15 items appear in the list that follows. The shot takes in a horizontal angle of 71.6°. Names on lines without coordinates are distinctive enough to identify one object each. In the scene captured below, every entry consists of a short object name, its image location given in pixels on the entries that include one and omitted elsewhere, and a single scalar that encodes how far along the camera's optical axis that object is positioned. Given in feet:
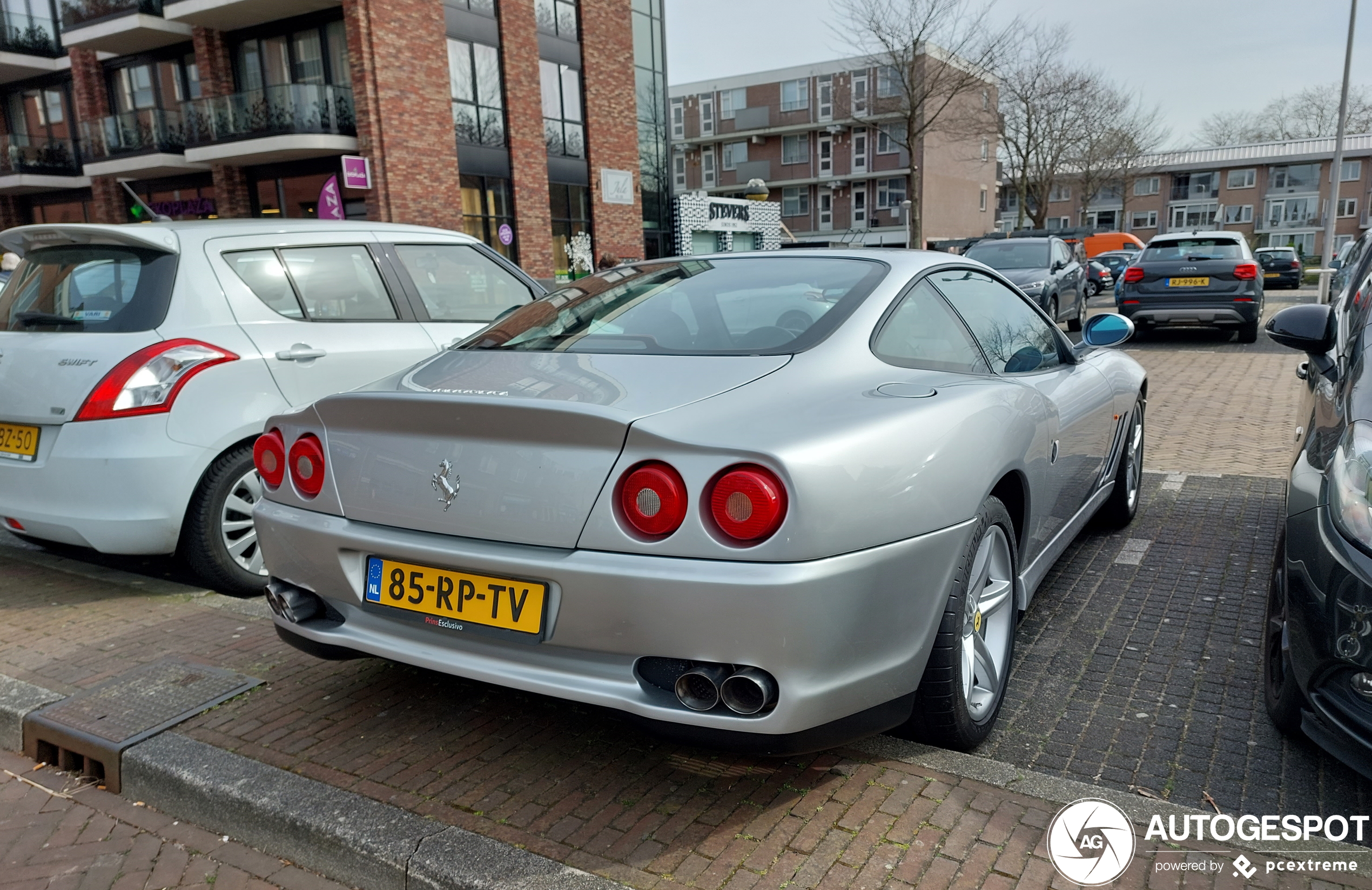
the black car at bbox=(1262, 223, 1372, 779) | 7.45
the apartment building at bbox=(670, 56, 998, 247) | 184.96
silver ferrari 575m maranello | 6.88
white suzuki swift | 12.86
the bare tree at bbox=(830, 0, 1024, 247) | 99.96
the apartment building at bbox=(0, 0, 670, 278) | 71.41
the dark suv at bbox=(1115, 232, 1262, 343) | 43.34
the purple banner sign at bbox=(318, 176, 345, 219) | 54.44
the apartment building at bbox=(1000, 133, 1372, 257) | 231.30
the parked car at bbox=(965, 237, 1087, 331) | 46.47
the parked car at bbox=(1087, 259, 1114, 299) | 90.07
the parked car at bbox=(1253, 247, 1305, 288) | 101.81
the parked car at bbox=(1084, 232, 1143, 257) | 131.95
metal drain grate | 9.57
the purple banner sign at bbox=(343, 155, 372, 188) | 65.57
